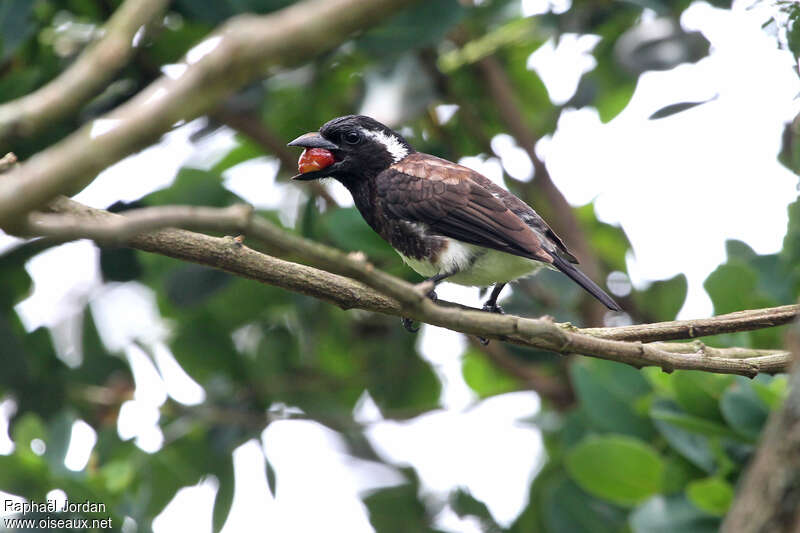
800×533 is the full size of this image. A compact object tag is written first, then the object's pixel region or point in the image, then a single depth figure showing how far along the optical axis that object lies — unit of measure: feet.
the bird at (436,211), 25.41
